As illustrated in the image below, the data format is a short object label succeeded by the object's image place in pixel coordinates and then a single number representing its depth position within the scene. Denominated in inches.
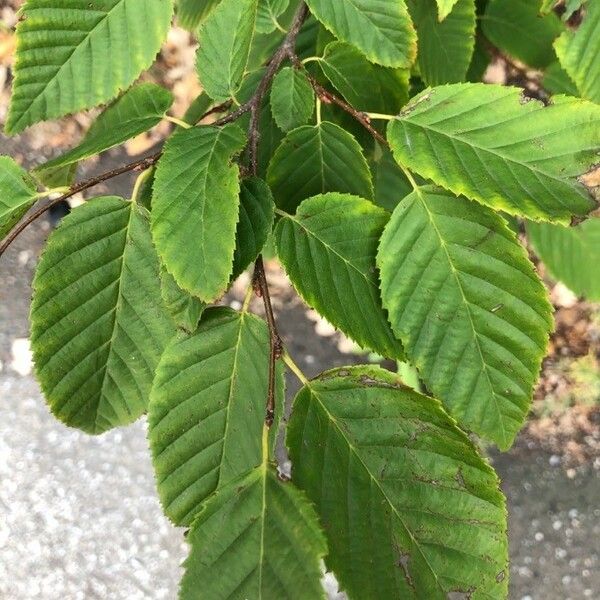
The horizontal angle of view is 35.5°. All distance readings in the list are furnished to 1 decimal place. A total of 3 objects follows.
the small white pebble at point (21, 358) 30.2
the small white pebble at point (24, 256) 30.7
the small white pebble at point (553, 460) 28.2
